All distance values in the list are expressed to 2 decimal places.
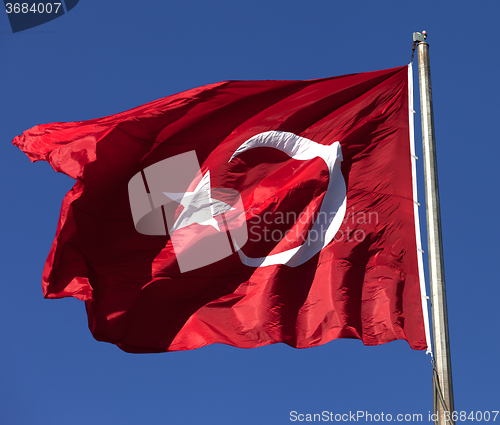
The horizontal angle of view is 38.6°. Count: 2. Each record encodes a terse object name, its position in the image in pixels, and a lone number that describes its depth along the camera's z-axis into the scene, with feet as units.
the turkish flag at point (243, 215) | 46.75
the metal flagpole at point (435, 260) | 37.91
